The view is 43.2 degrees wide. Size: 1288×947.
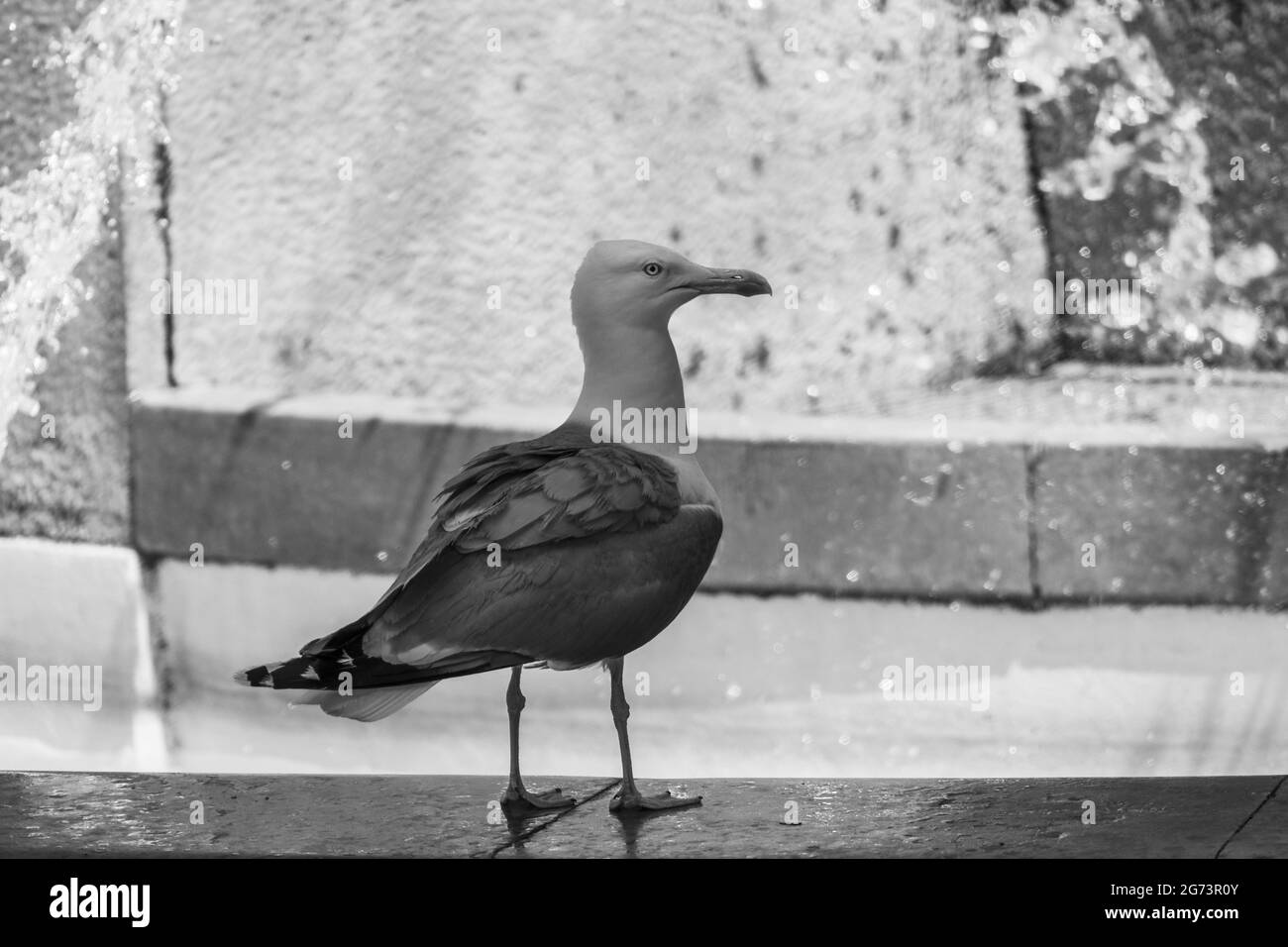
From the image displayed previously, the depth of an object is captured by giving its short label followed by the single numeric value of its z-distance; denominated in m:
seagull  2.78
